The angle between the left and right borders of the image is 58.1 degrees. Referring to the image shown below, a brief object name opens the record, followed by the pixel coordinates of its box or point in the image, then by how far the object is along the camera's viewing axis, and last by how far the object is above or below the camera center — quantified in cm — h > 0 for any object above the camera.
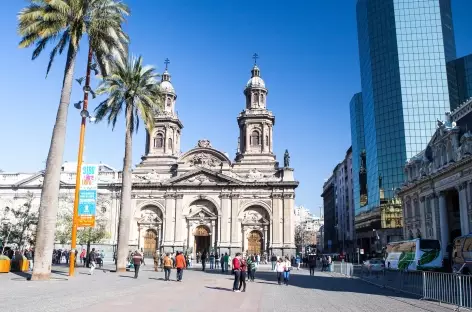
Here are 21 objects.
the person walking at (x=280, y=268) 2375 -153
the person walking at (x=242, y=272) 1878 -143
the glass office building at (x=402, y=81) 8025 +3067
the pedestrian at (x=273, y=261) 4009 -197
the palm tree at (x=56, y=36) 2084 +1057
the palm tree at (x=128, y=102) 2964 +979
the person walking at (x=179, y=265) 2267 -137
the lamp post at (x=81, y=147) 2269 +488
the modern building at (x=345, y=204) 10216 +935
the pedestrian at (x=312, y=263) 3311 -172
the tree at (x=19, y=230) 4327 +67
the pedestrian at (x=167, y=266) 2346 -148
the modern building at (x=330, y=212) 12044 +854
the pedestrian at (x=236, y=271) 1866 -137
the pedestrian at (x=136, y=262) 2424 -133
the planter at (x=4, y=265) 2494 -167
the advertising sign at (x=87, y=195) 2341 +232
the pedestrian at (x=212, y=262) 4009 -212
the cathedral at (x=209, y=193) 5566 +609
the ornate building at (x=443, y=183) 3712 +588
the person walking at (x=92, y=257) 2553 -128
